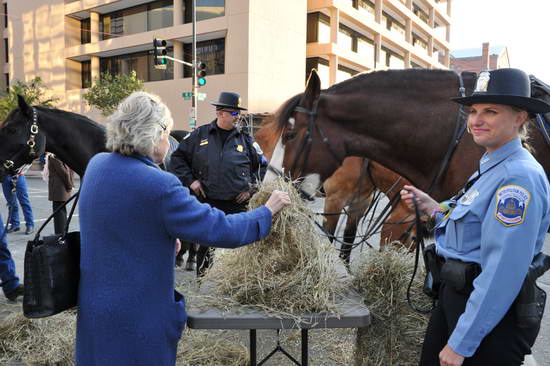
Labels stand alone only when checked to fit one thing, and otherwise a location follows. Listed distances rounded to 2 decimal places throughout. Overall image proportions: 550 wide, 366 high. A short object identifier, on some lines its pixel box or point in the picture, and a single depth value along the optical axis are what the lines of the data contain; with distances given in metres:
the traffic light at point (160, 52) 14.32
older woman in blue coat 1.64
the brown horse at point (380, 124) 2.84
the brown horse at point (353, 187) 4.79
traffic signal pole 15.93
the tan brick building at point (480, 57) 67.31
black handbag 1.78
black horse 3.98
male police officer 4.26
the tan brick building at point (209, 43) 22.20
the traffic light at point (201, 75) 15.31
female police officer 1.40
